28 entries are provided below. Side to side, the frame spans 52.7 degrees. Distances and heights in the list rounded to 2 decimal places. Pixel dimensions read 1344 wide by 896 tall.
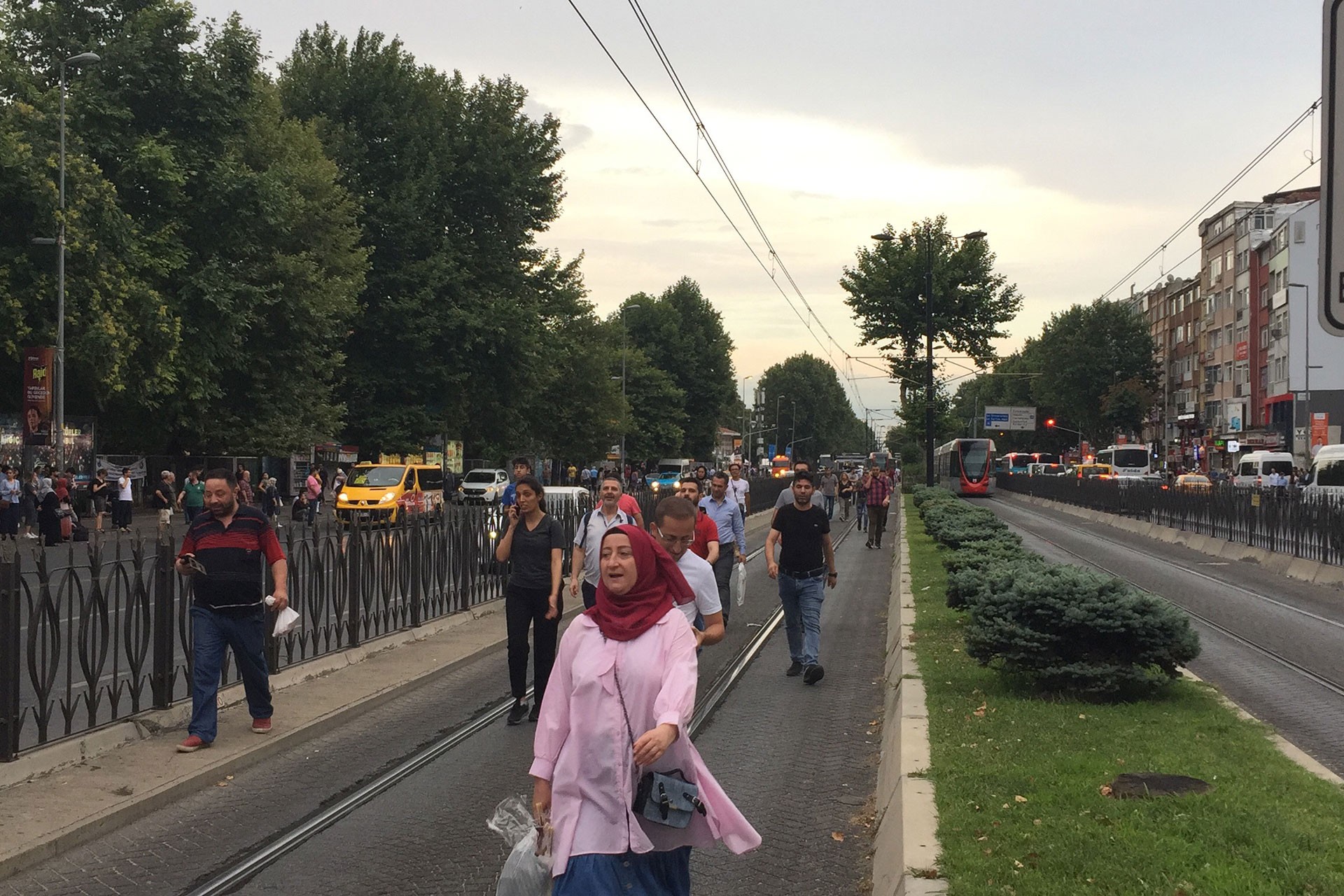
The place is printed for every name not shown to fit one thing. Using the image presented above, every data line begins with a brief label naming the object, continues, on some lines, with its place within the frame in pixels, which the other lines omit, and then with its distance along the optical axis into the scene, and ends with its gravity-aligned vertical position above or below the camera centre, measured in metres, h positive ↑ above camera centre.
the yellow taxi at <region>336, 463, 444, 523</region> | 37.41 -1.43
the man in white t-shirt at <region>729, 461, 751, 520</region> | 19.59 -0.60
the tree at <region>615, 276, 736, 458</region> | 98.75 +6.88
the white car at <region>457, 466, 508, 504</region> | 51.76 -1.78
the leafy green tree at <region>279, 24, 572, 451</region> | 44.72 +7.37
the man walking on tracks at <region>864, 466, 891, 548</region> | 30.05 -1.22
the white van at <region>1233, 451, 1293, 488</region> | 50.38 -0.69
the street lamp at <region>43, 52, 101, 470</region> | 31.16 +3.46
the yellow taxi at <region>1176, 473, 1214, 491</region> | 51.49 -1.35
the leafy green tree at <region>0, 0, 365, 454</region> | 33.47 +5.62
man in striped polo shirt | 7.95 -0.87
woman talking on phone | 9.20 -0.92
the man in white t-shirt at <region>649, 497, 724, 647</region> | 6.10 -0.55
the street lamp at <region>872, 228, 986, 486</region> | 47.03 +2.86
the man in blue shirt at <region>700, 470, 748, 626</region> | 12.66 -0.77
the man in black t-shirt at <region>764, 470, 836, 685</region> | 11.19 -1.05
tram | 66.25 -1.07
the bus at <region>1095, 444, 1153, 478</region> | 79.31 -0.83
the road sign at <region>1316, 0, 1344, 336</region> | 2.99 +0.60
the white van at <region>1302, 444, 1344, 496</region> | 32.84 -0.60
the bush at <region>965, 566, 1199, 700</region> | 8.58 -1.23
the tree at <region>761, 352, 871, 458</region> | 168.50 +4.82
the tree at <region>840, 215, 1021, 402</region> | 59.69 +6.60
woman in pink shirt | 3.71 -0.82
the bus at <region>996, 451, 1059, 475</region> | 116.62 -1.48
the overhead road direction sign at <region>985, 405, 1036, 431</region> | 109.44 +2.11
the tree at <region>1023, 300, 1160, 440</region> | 98.69 +5.52
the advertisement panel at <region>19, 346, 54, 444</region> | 31.23 +1.16
